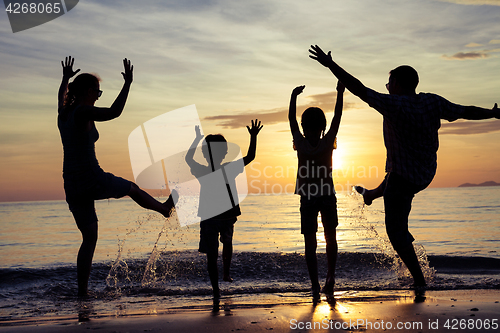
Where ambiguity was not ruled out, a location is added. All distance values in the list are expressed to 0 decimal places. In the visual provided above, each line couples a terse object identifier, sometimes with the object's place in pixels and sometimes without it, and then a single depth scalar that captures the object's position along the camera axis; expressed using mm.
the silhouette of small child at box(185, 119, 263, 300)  4619
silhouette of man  3988
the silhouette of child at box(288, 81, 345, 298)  4508
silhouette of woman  4223
